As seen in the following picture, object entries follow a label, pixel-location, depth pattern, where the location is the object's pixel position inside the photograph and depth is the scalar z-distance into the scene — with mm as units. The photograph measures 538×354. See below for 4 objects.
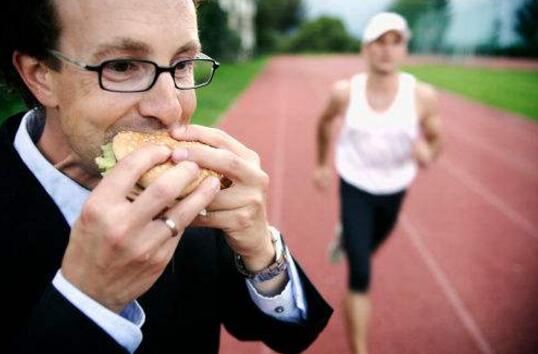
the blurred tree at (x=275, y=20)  72688
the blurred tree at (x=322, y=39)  83000
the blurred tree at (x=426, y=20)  42731
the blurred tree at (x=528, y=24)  49250
